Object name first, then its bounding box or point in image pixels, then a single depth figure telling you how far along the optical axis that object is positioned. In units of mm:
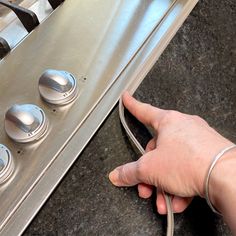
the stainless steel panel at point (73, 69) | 449
